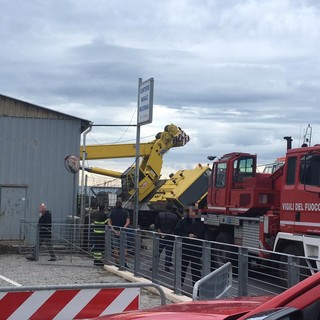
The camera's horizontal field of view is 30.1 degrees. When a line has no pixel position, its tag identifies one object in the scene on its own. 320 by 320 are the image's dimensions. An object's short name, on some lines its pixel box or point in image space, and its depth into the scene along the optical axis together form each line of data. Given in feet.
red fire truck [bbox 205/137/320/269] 41.52
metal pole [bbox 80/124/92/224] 66.69
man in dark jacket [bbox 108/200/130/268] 55.26
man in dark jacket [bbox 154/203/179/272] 45.49
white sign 58.39
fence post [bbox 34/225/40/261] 56.84
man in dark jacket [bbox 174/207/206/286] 36.40
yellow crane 85.10
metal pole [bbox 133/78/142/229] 57.23
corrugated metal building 69.31
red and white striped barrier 18.38
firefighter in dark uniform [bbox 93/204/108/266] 52.44
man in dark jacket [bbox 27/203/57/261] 58.08
